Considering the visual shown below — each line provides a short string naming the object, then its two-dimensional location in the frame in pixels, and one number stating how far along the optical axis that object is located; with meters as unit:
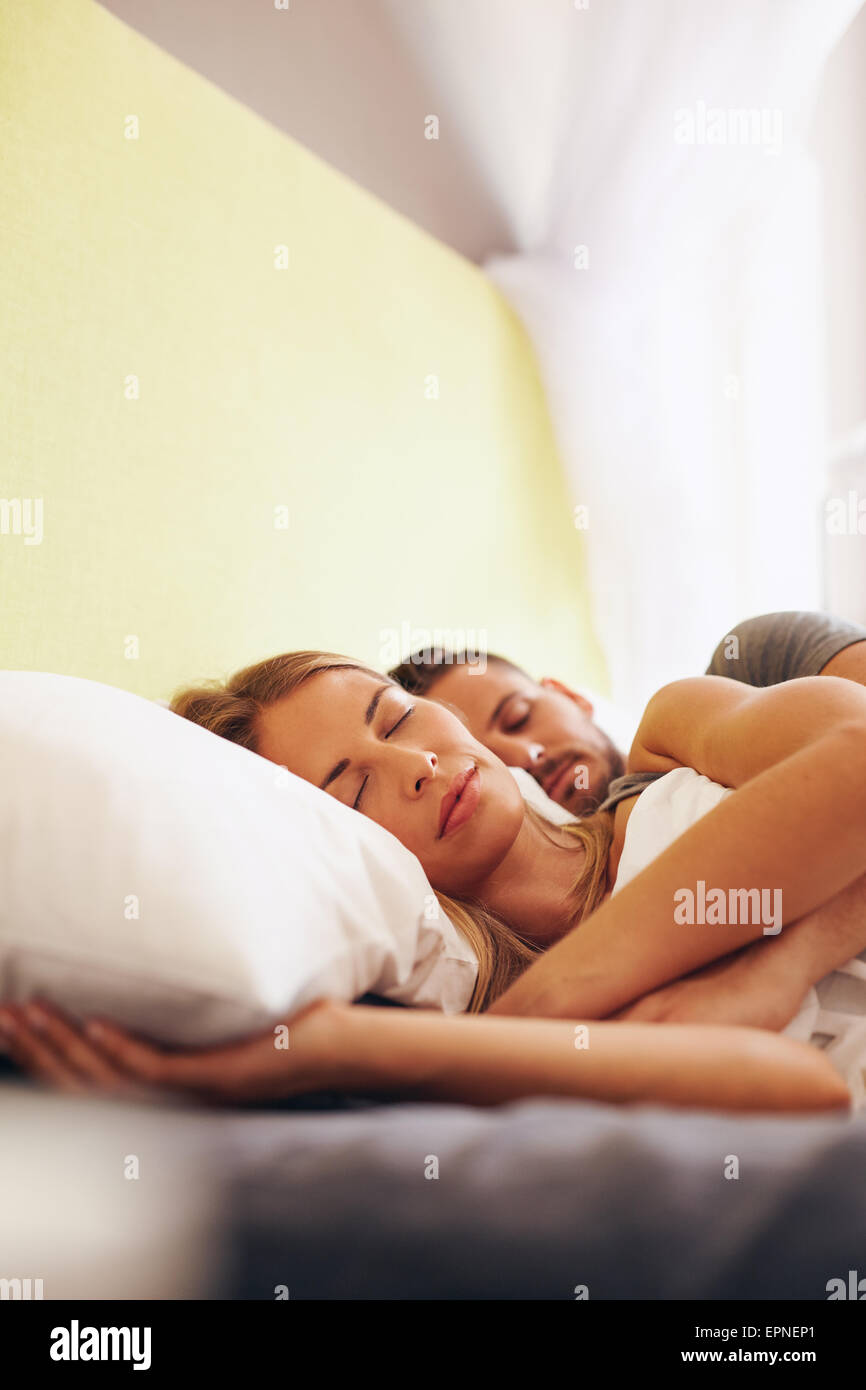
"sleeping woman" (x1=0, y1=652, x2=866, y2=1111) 0.54
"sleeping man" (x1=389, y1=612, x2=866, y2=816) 1.20
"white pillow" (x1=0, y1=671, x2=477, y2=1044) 0.53
